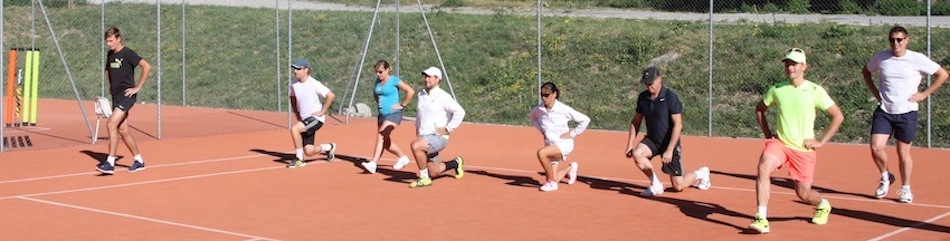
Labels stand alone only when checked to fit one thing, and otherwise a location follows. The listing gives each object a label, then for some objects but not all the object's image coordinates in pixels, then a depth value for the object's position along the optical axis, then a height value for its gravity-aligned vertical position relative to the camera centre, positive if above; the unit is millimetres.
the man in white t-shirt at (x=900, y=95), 15195 -98
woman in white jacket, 16172 -545
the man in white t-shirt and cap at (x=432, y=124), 16922 -525
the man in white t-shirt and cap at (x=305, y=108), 19047 -427
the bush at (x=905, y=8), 32125 +1653
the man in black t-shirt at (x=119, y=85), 18156 -172
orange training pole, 24378 -226
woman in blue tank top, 18375 -354
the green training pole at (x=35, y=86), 24641 -274
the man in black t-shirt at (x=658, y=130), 15312 -505
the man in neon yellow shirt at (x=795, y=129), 12844 -389
